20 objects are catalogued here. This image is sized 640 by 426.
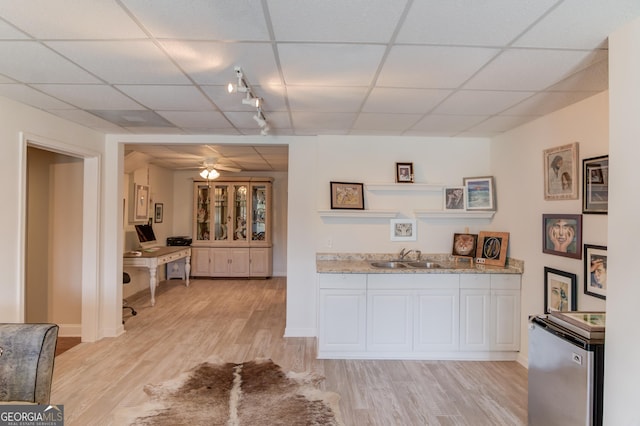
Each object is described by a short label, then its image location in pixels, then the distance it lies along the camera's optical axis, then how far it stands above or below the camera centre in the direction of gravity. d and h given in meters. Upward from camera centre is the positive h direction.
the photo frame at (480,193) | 3.80 +0.25
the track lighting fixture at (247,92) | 2.15 +0.84
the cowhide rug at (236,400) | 2.33 -1.44
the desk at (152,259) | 5.13 -0.75
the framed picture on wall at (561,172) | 2.70 +0.36
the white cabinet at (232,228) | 7.19 -0.34
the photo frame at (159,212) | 6.80 -0.01
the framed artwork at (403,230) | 3.98 -0.19
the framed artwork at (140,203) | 5.93 +0.15
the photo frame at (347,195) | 3.90 +0.21
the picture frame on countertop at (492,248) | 3.54 -0.36
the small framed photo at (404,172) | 3.93 +0.48
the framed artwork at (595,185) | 2.40 +0.23
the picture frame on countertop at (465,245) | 3.82 -0.35
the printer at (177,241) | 7.07 -0.62
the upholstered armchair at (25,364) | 1.72 -0.80
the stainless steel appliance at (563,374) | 1.75 -0.90
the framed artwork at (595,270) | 2.39 -0.40
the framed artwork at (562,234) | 2.65 -0.16
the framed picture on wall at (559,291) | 2.69 -0.63
